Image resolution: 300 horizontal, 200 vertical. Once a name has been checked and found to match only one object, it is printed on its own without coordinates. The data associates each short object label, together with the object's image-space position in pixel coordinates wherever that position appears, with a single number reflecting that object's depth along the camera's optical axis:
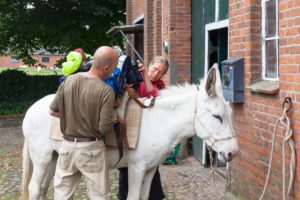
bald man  4.01
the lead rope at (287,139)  4.39
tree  18.16
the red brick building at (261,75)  4.51
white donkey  4.34
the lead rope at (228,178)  6.30
